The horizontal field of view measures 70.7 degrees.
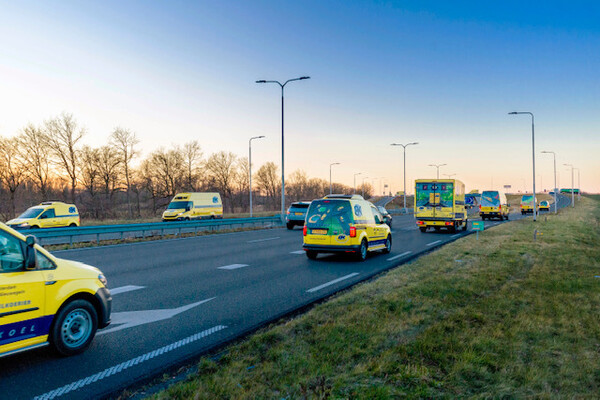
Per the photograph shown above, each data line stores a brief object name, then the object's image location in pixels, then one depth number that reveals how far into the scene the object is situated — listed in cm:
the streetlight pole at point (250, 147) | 4356
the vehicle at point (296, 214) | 2781
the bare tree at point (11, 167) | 3884
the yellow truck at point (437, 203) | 2414
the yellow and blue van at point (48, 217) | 2414
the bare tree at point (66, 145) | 4306
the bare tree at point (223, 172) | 7206
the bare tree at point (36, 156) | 4094
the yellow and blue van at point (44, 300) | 422
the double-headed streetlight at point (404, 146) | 5743
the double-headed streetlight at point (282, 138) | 2949
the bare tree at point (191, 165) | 6244
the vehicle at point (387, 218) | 2678
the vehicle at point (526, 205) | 5753
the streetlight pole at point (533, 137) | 3325
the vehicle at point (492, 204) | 3844
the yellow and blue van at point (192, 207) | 3484
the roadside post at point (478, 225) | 1720
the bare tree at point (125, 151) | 5003
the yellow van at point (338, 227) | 1264
